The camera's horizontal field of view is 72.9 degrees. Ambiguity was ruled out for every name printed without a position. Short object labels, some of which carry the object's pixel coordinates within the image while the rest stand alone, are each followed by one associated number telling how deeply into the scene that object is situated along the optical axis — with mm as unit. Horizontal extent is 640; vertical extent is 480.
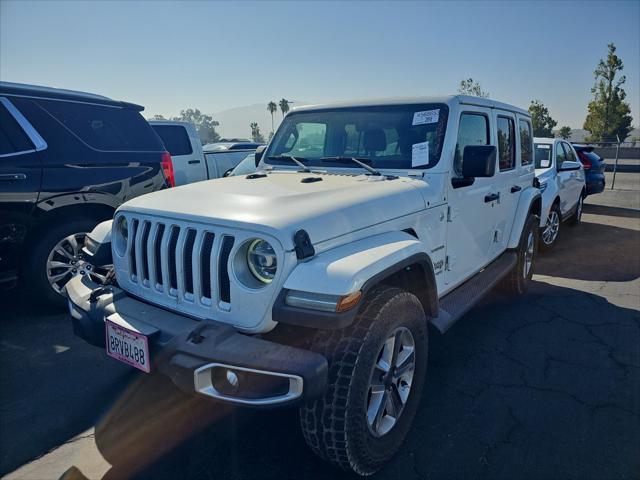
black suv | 3844
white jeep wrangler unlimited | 1863
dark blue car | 10016
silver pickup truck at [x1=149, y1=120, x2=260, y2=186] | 7547
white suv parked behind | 6570
